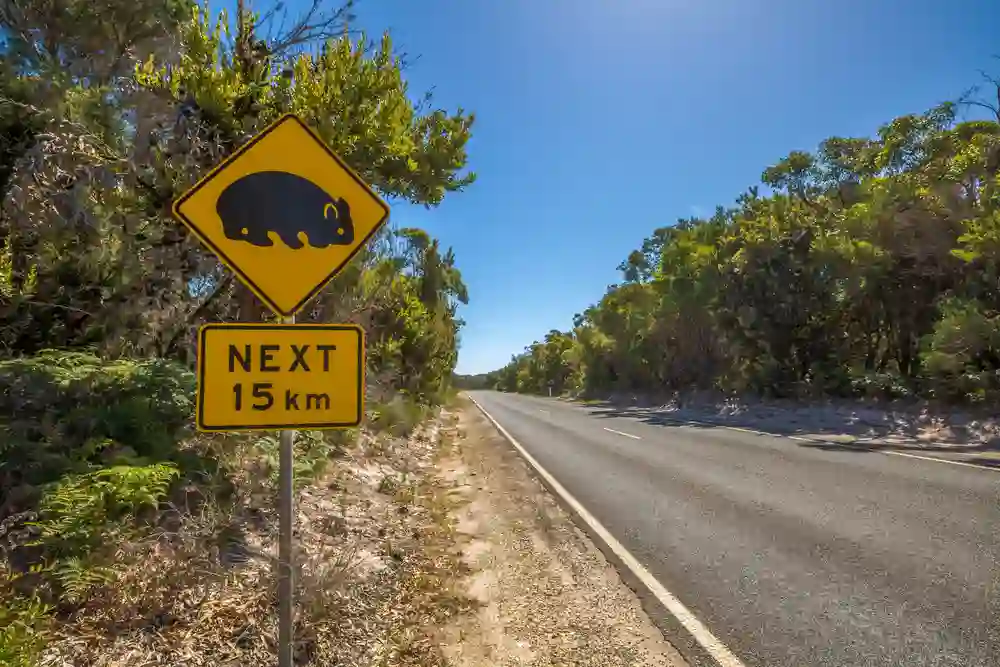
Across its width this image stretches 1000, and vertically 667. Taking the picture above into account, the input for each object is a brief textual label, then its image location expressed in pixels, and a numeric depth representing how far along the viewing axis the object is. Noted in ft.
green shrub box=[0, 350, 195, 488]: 13.48
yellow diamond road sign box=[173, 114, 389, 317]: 8.58
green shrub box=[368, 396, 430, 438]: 37.76
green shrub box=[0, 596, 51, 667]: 8.16
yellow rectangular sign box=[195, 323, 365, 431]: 7.99
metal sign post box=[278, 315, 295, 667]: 8.65
